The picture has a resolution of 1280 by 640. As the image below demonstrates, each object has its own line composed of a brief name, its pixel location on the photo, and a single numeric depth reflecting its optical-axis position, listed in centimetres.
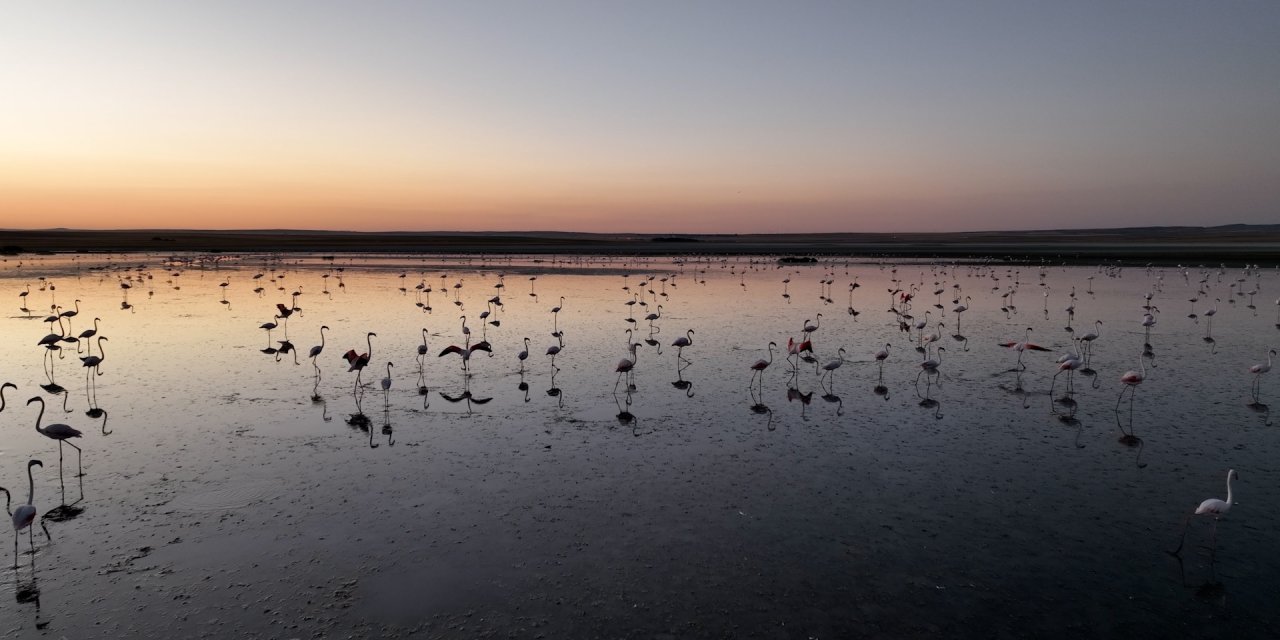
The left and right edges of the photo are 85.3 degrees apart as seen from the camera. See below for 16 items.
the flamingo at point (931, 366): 1150
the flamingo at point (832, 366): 1109
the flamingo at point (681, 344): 1352
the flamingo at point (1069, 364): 1032
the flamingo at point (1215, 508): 559
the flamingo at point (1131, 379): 954
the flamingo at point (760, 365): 1102
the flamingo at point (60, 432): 701
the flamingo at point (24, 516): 536
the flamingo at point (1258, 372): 1050
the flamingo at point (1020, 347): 1214
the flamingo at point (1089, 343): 1359
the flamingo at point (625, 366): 1090
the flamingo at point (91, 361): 1129
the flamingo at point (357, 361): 1077
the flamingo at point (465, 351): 1188
